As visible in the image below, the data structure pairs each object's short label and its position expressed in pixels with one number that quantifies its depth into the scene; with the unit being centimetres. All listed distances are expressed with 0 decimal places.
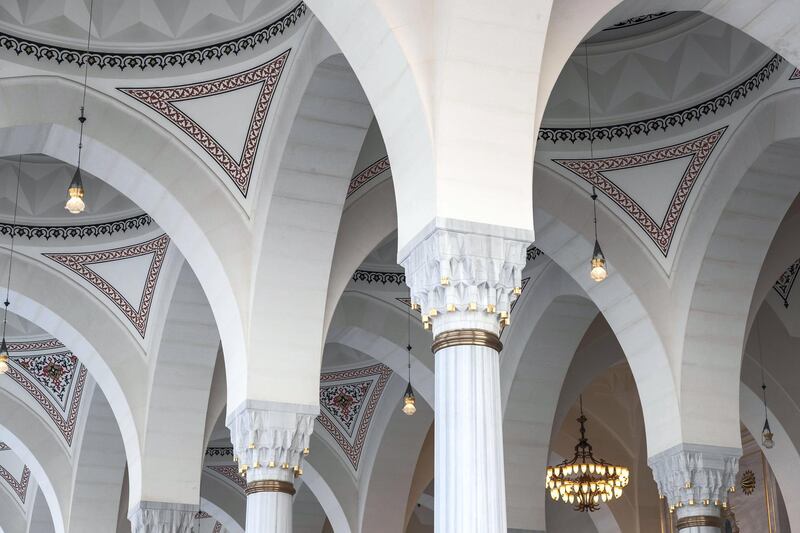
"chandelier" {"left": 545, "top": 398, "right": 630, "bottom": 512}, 1451
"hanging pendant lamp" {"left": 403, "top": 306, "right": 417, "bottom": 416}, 1266
